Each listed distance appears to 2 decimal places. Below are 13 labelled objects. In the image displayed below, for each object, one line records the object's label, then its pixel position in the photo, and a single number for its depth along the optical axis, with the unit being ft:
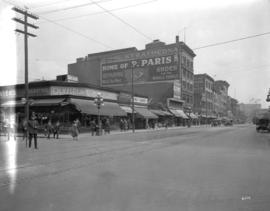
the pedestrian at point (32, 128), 57.41
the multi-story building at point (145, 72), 162.61
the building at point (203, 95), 290.97
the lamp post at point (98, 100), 103.73
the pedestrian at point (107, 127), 116.54
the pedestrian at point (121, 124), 135.45
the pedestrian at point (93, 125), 109.79
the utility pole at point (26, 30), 84.82
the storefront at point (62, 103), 115.96
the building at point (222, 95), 374.02
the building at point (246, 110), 513.53
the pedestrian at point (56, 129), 91.82
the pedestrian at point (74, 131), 85.60
